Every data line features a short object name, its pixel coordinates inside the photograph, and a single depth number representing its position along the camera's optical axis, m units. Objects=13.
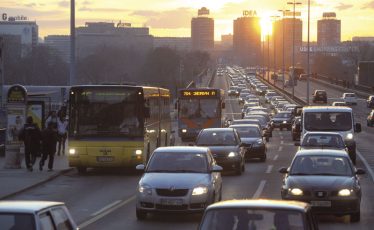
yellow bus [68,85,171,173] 30.89
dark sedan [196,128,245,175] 31.42
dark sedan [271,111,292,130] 74.29
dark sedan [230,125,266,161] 38.59
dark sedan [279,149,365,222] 19.20
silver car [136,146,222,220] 19.39
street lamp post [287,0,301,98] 109.78
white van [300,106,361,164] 37.22
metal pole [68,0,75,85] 37.72
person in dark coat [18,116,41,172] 30.58
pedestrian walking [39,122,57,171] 31.09
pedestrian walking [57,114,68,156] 38.84
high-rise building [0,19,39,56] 179.94
